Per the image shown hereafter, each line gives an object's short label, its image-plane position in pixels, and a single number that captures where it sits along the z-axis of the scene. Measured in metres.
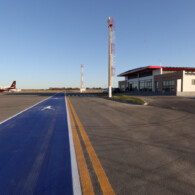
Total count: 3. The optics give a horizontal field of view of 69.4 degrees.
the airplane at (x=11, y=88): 67.48
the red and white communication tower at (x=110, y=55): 24.70
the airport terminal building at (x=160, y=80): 31.75
